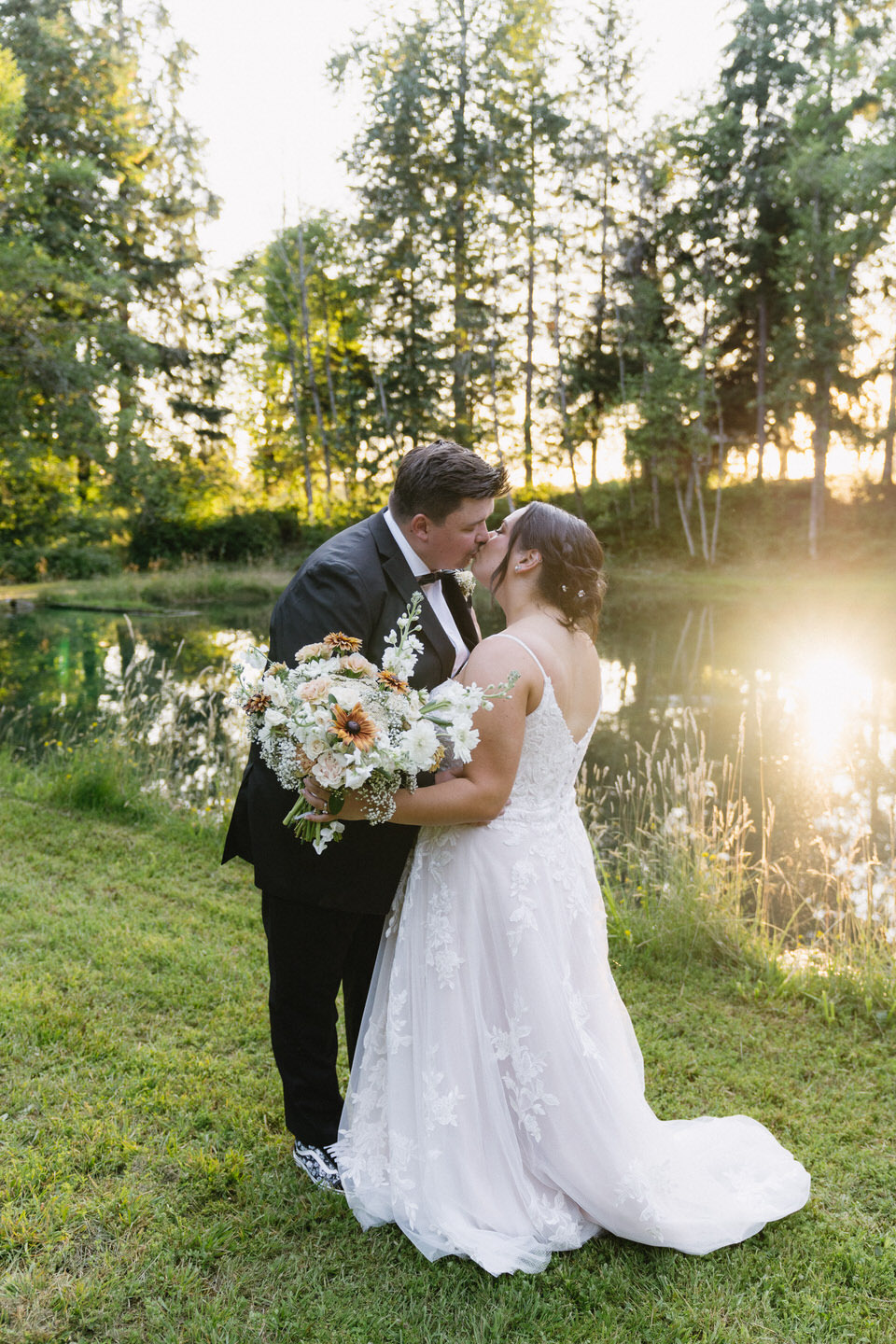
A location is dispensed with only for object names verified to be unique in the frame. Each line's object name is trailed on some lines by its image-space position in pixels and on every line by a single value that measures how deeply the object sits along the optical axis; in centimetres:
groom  285
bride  272
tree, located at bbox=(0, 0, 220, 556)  1653
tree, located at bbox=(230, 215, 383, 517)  2523
